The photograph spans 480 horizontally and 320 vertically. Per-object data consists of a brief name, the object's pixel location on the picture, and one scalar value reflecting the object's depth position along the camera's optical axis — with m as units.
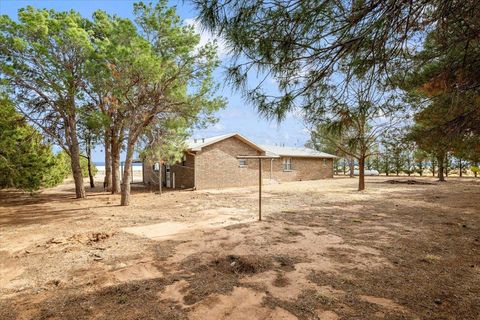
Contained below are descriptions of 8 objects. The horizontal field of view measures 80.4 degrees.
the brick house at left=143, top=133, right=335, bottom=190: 20.00
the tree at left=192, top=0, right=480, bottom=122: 3.27
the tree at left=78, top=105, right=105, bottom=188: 12.30
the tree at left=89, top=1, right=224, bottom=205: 9.86
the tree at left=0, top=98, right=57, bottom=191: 10.02
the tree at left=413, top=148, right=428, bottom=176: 35.09
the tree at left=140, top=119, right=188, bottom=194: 14.14
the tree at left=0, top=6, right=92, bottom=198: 11.37
